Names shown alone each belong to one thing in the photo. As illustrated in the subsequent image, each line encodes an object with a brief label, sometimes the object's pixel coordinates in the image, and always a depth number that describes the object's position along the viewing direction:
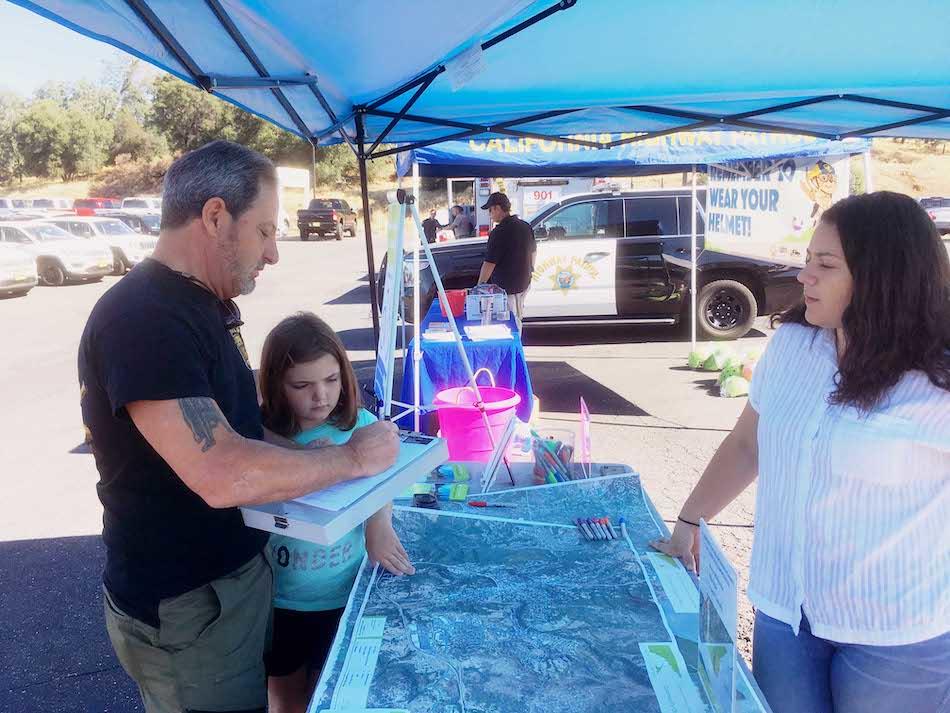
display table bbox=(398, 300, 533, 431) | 4.88
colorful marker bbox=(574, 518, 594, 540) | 1.92
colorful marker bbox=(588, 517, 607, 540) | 1.92
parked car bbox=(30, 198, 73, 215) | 33.62
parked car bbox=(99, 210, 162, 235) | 22.28
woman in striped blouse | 1.32
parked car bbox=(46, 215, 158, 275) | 17.34
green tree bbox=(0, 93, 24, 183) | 49.53
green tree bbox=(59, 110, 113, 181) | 49.47
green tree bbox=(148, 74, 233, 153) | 48.19
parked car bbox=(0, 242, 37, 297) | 13.82
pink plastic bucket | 4.07
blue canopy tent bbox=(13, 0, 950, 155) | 1.96
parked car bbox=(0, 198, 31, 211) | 31.40
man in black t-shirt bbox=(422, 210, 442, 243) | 14.52
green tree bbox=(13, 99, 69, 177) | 48.62
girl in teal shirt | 1.78
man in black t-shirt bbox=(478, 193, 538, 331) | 7.14
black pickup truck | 29.47
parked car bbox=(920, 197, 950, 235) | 21.98
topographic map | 1.32
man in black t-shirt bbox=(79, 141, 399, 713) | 1.17
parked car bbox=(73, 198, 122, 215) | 31.56
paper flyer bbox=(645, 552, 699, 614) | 1.59
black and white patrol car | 8.74
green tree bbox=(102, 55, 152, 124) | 61.38
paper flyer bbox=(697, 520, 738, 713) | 1.07
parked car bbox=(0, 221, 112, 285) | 15.66
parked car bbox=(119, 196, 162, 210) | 30.45
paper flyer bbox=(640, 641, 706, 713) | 1.27
